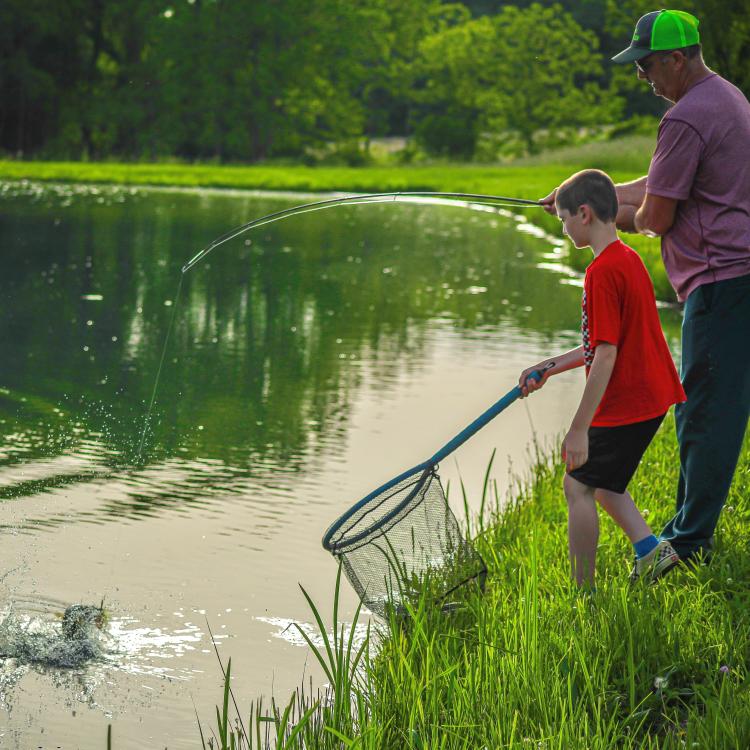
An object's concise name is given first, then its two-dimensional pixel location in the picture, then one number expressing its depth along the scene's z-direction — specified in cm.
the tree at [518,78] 7300
